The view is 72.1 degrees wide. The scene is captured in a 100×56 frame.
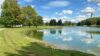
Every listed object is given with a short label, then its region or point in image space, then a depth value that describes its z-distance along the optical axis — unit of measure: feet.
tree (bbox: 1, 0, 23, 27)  79.73
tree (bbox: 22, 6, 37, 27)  93.18
